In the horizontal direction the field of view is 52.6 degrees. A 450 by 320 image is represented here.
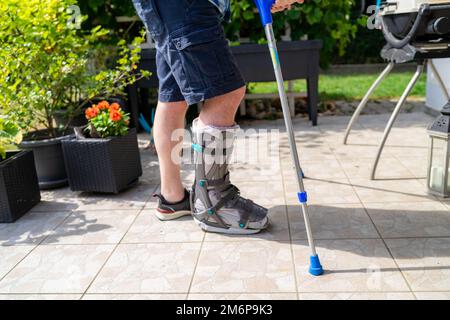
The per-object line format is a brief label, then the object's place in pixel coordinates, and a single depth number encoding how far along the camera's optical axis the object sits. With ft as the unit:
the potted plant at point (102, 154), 8.50
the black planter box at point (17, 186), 7.66
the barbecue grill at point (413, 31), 7.15
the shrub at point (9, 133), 7.87
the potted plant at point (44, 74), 8.75
